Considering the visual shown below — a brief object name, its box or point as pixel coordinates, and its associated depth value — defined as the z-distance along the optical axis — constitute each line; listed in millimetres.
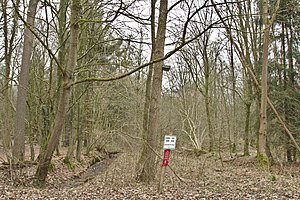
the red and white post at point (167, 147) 7376
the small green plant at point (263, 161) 11867
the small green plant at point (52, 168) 10652
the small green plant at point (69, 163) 12980
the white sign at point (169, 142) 7430
